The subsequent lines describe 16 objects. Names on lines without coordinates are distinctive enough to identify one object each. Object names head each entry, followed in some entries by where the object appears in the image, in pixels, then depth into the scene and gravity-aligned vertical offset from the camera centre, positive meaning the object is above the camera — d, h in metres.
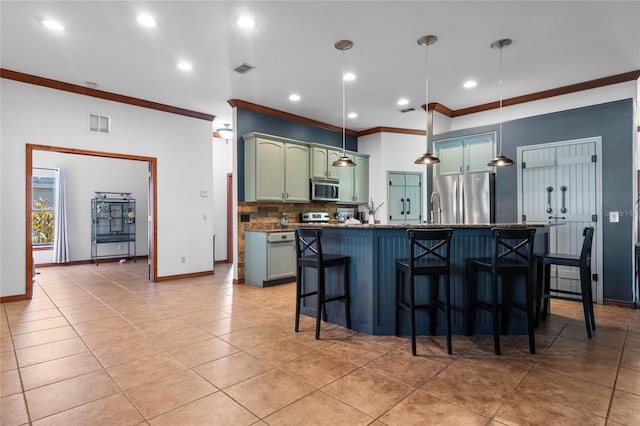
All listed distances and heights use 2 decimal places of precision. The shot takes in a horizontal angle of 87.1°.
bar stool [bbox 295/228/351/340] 3.16 -0.52
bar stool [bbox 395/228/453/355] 2.74 -0.51
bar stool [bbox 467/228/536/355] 2.77 -0.49
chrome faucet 5.51 +0.04
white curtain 7.59 -0.22
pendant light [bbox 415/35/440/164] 3.64 +1.87
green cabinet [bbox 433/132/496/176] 5.43 +0.96
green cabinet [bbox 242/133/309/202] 5.62 +0.76
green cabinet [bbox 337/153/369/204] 7.15 +0.66
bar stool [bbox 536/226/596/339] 3.24 -0.58
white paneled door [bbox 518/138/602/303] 4.53 +0.24
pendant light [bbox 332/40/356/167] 3.72 +1.87
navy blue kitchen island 3.20 -0.62
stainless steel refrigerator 5.36 +0.20
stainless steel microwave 6.46 +0.42
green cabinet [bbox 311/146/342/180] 6.48 +0.98
